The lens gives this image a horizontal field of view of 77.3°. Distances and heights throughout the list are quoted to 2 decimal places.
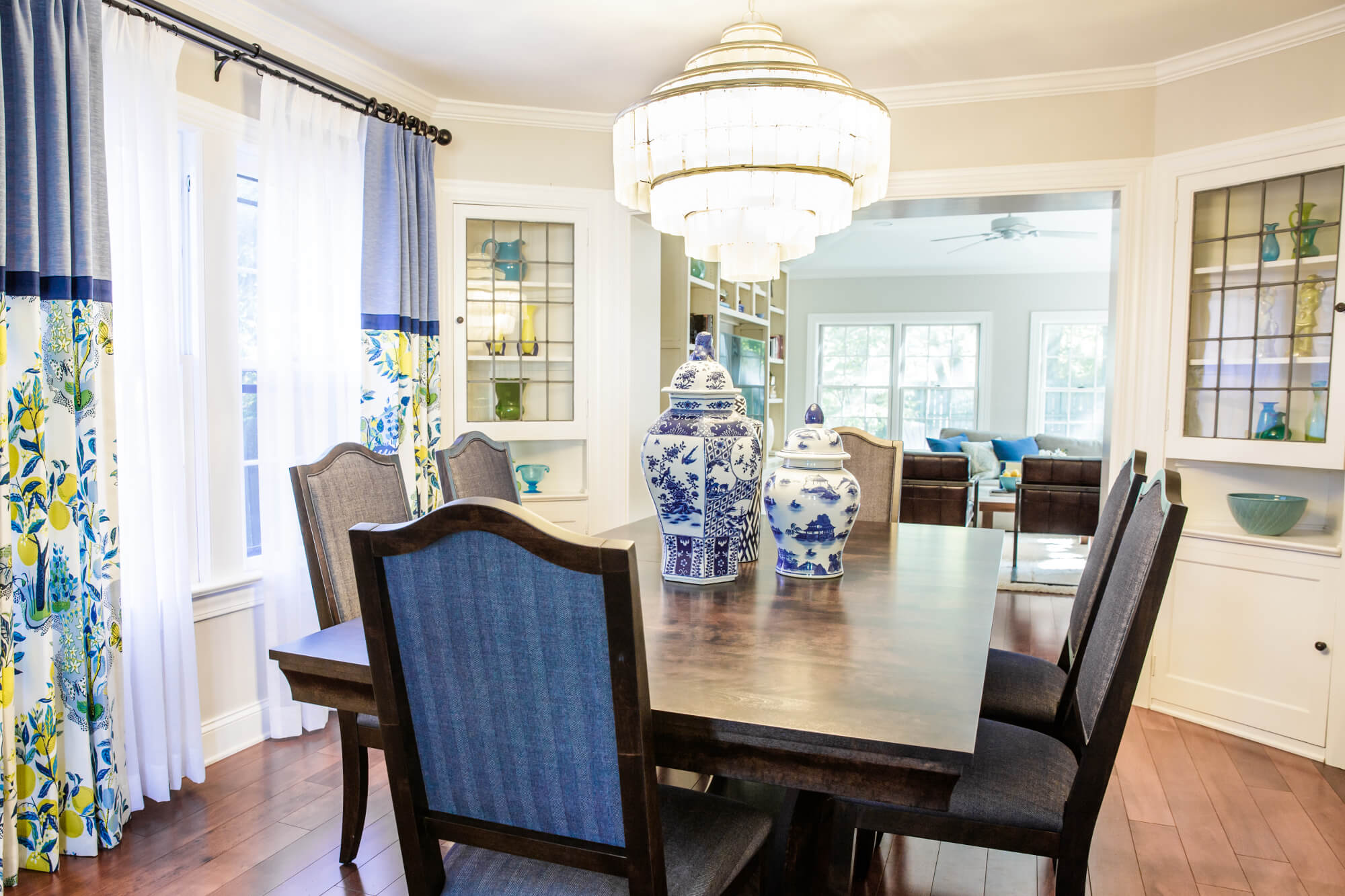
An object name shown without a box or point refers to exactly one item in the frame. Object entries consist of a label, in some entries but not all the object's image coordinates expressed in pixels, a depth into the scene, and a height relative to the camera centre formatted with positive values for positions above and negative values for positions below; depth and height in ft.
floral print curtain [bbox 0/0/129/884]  6.54 -0.56
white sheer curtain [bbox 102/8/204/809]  7.70 -0.23
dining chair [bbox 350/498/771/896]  3.26 -1.31
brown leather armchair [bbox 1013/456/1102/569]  17.35 -2.16
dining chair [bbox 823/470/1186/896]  4.25 -2.24
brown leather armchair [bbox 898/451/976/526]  18.34 -2.13
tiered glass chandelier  6.40 +1.92
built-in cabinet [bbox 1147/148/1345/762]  9.43 -0.53
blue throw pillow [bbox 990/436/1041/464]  27.09 -1.83
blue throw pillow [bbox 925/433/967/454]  27.61 -1.71
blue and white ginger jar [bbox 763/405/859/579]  6.13 -0.81
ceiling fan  21.31 +4.23
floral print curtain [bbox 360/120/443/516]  10.73 +1.10
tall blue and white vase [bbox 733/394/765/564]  6.15 -1.10
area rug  17.39 -4.00
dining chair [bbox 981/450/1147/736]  6.43 -2.32
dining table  3.56 -1.44
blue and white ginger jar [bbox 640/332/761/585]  5.77 -0.53
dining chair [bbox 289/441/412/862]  6.29 -1.14
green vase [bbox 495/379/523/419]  12.90 -0.19
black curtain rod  8.03 +3.52
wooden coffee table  22.09 -2.98
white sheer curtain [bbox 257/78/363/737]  9.49 +0.79
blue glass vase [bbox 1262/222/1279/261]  9.84 +1.74
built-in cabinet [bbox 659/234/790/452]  15.92 +1.50
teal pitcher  12.64 +1.96
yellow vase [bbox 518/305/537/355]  12.87 +0.78
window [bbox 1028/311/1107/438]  29.19 +0.61
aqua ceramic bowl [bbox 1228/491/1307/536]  9.71 -1.37
